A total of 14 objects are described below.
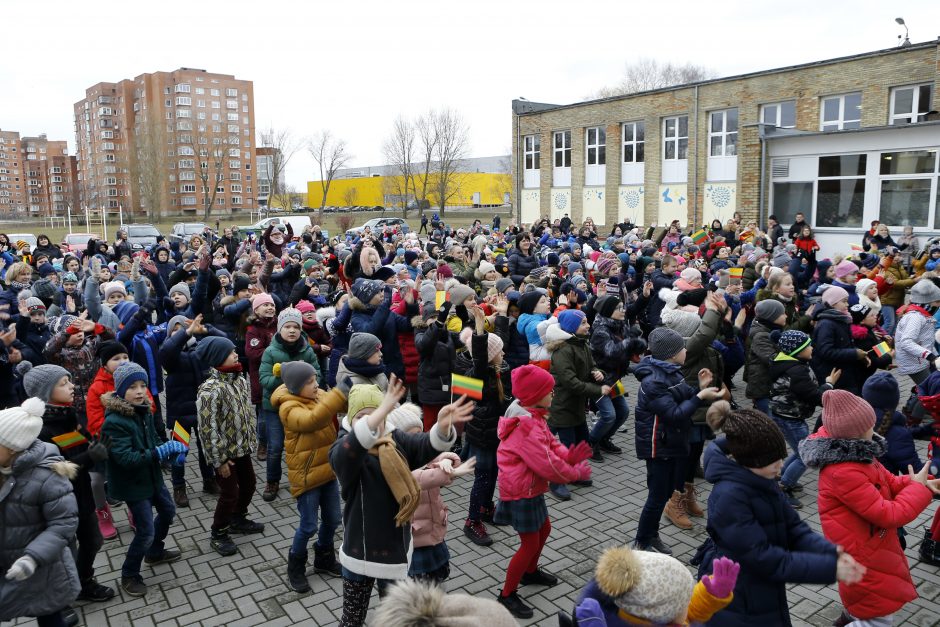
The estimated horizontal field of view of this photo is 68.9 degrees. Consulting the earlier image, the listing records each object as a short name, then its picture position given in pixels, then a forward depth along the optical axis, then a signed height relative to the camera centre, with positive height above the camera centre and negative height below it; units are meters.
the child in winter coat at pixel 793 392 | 6.05 -1.44
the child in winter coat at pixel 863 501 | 3.67 -1.46
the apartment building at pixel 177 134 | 98.25 +16.22
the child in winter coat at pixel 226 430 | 5.38 -1.52
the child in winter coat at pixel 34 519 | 3.74 -1.57
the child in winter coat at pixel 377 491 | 3.60 -1.38
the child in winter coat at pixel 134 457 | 4.89 -1.57
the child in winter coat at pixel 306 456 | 4.77 -1.58
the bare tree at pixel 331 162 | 72.88 +7.80
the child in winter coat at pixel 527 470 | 4.54 -1.57
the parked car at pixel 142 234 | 30.17 +0.16
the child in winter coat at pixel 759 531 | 3.20 -1.44
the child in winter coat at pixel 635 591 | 2.55 -1.36
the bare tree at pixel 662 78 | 73.19 +16.41
